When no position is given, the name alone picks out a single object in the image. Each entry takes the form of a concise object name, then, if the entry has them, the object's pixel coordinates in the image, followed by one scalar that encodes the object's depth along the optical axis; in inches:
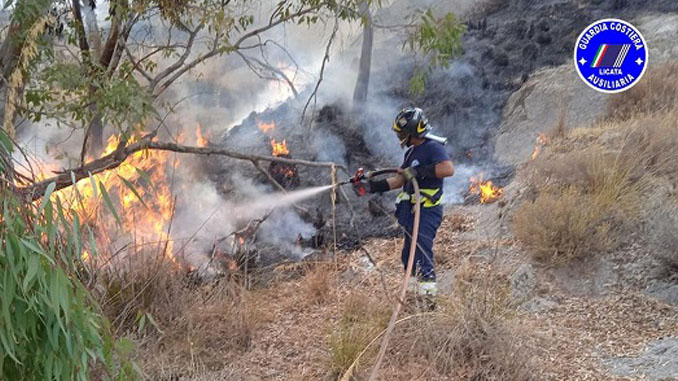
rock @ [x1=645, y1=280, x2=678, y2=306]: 220.2
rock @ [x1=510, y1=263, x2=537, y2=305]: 232.1
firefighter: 212.8
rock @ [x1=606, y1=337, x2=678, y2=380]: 169.8
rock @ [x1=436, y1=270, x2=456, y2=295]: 246.5
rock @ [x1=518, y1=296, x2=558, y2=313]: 225.6
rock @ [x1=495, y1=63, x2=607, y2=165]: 434.0
